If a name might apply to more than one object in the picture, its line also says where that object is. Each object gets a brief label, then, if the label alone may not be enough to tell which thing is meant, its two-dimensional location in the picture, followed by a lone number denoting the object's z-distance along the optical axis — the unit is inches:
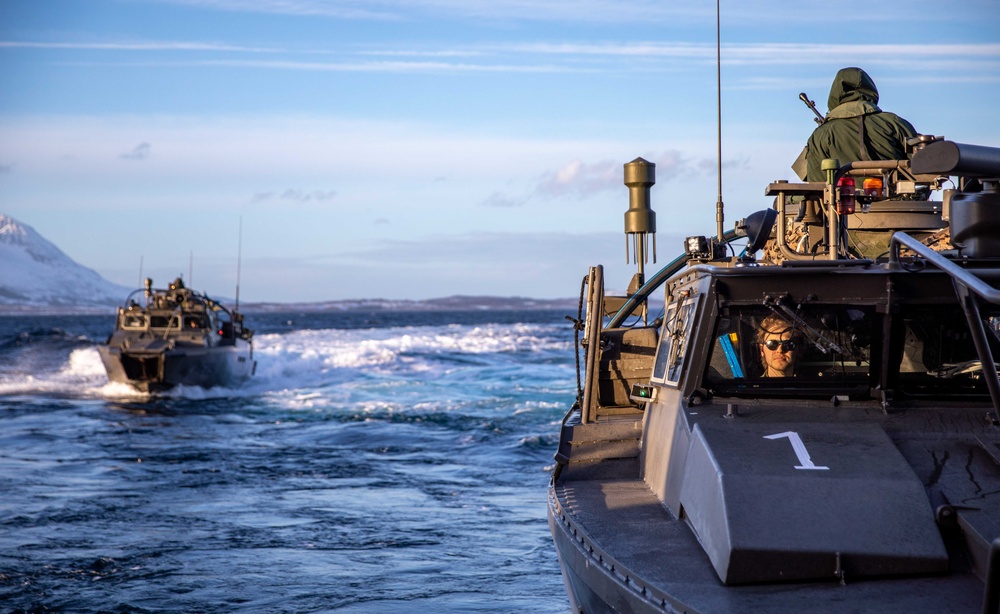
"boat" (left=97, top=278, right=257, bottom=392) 1153.4
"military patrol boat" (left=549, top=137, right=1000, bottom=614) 167.6
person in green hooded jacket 362.9
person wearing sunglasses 221.3
